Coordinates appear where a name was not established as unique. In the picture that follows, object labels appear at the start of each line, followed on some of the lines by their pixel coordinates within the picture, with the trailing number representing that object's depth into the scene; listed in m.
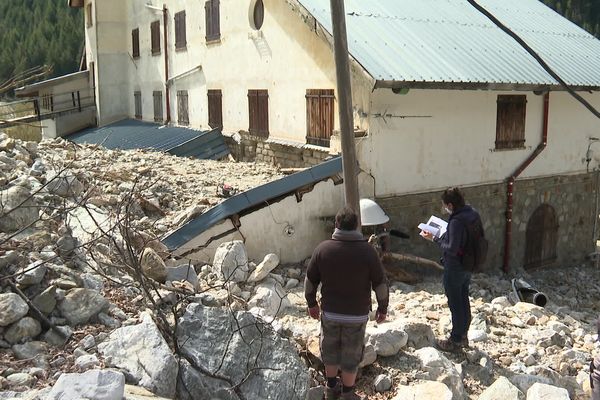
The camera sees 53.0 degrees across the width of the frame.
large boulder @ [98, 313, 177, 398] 4.44
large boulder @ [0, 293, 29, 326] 4.60
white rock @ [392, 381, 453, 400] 5.06
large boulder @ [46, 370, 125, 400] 3.72
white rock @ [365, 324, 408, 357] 5.75
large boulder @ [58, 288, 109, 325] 5.00
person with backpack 5.88
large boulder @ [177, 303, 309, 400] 4.85
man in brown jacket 4.74
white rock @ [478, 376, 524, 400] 5.30
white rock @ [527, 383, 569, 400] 5.24
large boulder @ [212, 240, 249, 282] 7.81
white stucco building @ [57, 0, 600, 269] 10.72
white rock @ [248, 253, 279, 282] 8.00
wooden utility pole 7.07
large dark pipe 9.98
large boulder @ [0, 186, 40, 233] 6.43
